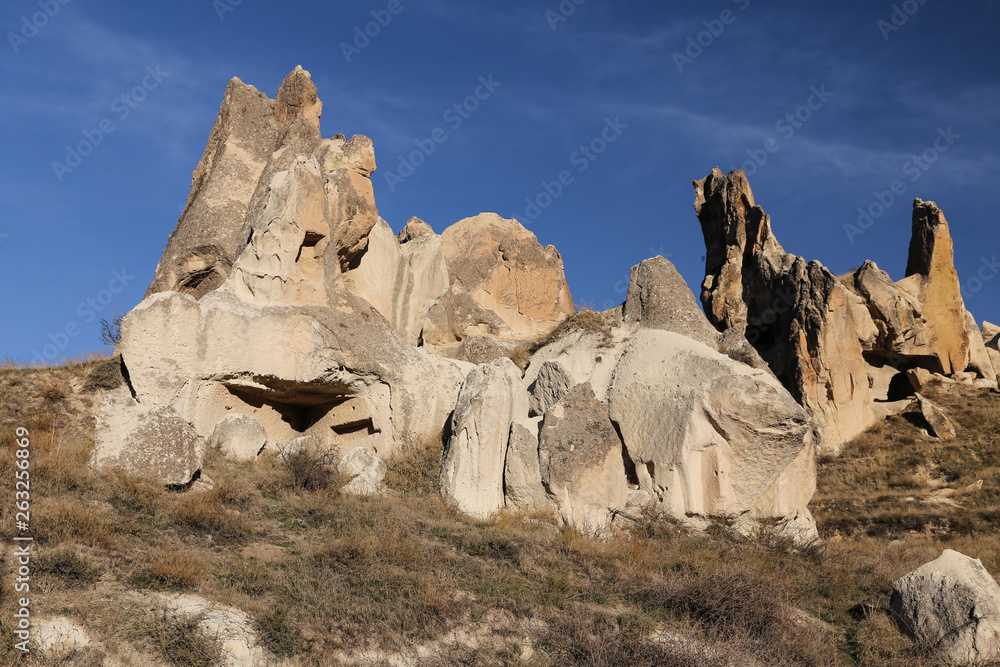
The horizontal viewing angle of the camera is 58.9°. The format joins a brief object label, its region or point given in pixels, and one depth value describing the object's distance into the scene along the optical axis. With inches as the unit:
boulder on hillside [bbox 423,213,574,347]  1206.9
